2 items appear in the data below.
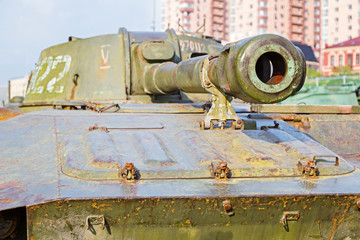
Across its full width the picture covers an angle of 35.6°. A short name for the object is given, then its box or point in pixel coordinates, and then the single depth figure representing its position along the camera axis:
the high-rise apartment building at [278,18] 76.56
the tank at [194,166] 3.47
